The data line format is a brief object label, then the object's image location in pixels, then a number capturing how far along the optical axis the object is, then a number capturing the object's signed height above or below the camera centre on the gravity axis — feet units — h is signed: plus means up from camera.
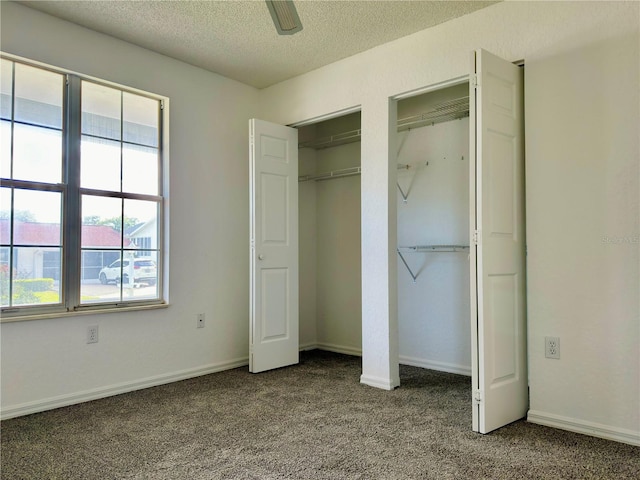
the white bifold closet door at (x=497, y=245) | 8.65 +0.02
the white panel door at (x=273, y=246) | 13.30 +0.00
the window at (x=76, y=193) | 9.96 +1.22
